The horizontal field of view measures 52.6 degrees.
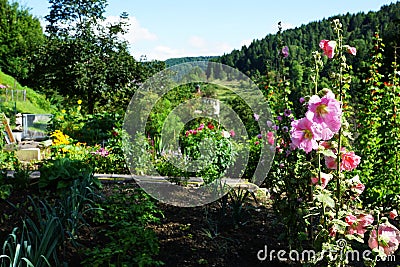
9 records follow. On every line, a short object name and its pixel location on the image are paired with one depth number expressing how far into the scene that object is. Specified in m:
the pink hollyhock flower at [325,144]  1.83
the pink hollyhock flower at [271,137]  3.64
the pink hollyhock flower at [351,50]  1.87
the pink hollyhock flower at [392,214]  1.76
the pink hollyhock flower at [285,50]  3.50
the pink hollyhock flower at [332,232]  1.75
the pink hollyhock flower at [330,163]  1.86
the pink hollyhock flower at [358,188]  1.89
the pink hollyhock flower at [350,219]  1.79
